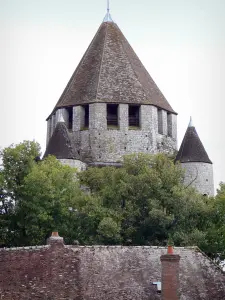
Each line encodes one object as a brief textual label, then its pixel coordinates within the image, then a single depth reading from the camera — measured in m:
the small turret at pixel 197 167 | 63.25
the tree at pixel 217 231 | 52.75
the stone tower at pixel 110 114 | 66.62
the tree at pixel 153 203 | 52.06
